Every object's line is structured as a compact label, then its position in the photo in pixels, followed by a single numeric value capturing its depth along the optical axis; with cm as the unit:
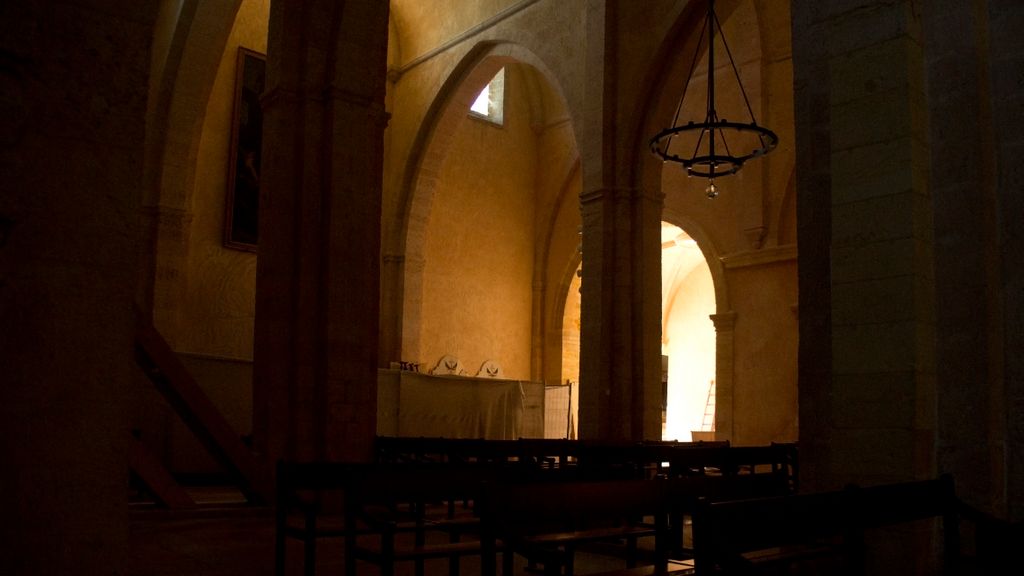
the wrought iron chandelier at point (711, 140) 1016
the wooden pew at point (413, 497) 397
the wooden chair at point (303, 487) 448
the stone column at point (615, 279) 1238
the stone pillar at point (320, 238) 834
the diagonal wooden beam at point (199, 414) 737
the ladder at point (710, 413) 2703
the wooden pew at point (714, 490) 436
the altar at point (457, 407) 1380
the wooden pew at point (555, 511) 351
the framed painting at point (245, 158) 1722
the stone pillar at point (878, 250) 426
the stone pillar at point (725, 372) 1706
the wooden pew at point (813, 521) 281
